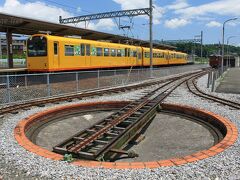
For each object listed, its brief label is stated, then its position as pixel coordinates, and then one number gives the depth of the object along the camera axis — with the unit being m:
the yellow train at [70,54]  19.67
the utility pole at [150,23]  28.36
